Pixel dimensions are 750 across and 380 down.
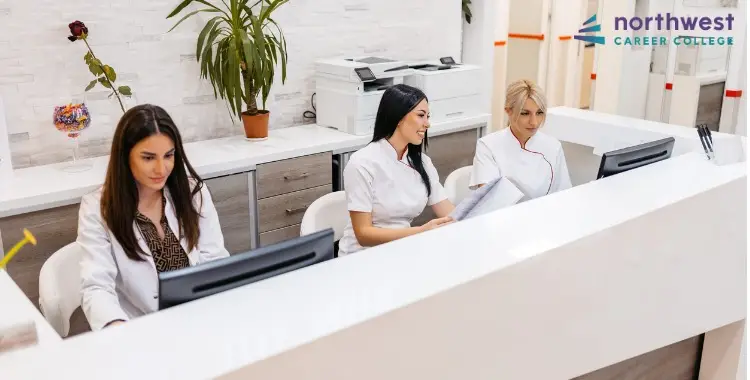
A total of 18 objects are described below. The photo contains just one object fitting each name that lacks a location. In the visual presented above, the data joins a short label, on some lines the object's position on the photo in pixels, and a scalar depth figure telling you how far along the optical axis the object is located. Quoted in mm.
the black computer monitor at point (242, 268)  1368
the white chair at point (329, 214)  2596
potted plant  3469
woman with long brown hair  2039
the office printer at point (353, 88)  3777
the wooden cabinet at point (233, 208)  3285
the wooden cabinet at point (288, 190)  3469
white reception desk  1235
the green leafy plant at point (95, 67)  3082
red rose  3072
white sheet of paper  2049
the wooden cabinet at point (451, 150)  4109
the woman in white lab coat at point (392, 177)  2580
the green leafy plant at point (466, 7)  5020
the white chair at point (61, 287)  1922
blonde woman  2865
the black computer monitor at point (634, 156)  2244
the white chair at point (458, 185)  3008
